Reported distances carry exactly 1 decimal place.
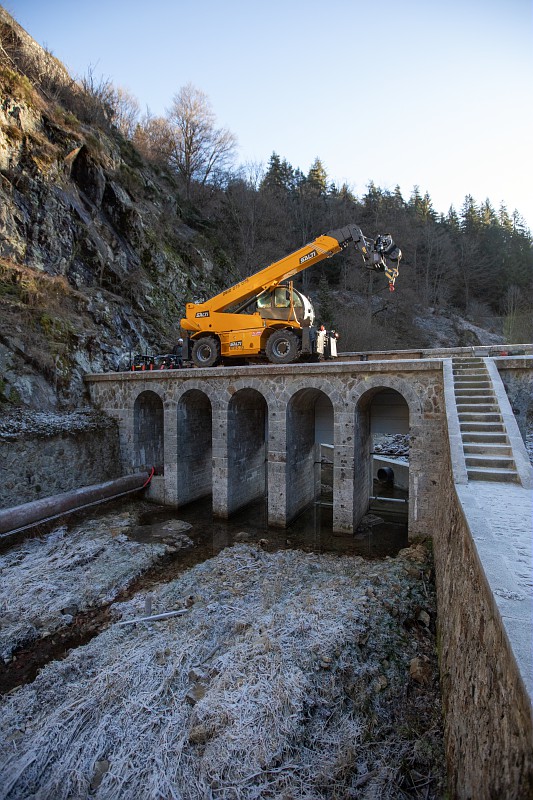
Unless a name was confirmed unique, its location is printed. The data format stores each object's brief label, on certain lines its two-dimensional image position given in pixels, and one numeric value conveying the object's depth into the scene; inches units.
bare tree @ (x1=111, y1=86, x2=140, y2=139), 1266.0
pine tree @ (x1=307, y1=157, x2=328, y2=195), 1743.4
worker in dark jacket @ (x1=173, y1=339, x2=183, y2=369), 613.3
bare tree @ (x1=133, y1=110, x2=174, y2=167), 1302.9
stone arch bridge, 398.3
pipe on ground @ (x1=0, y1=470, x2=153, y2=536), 394.6
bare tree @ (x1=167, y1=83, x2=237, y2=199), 1305.4
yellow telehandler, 476.4
